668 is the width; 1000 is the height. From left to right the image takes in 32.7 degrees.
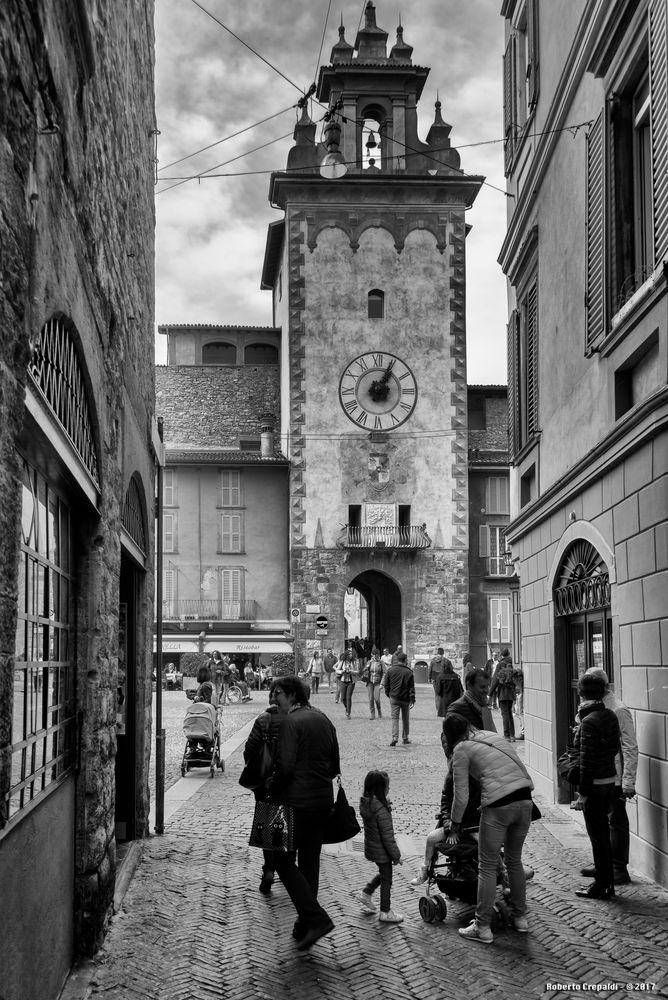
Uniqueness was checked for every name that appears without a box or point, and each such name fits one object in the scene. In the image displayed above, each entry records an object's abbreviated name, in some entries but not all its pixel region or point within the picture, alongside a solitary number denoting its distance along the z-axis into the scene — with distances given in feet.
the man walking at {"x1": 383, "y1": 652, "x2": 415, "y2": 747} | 60.08
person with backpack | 62.95
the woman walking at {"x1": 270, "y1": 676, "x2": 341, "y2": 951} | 22.06
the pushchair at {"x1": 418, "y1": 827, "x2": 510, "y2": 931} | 24.27
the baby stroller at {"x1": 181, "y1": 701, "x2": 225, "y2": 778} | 47.60
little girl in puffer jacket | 24.22
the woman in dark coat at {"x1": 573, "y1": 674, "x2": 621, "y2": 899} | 26.18
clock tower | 138.72
